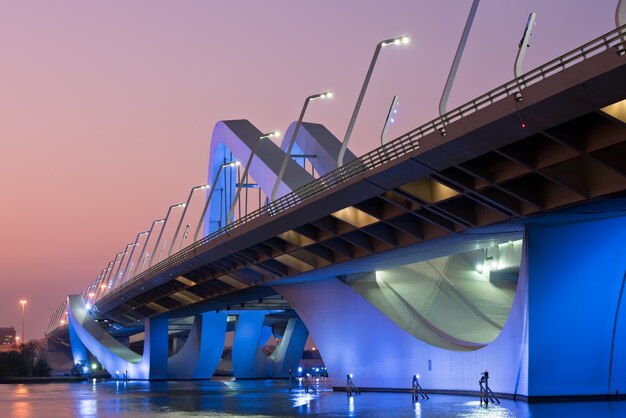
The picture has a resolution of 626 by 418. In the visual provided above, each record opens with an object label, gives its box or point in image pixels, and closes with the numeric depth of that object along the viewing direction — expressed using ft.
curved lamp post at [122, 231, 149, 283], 379.76
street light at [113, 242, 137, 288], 417.04
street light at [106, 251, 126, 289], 440.94
